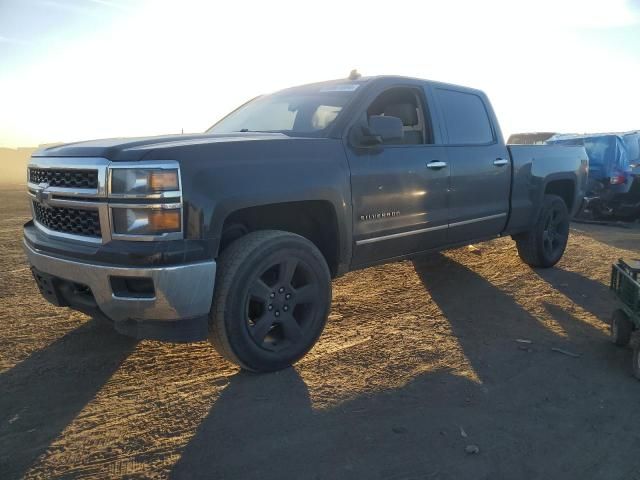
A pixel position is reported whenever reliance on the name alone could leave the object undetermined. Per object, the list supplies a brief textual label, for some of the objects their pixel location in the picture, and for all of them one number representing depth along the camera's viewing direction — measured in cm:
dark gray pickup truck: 269
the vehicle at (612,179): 1036
